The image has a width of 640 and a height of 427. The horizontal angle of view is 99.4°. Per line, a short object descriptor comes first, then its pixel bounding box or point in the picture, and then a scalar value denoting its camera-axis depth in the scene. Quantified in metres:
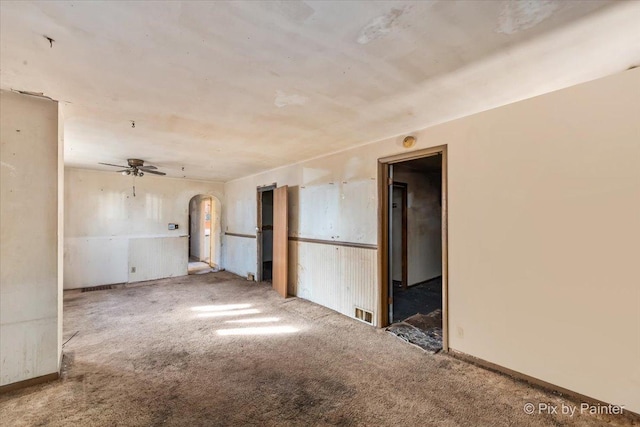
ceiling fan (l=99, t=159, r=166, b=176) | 4.24
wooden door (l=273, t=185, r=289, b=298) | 4.73
